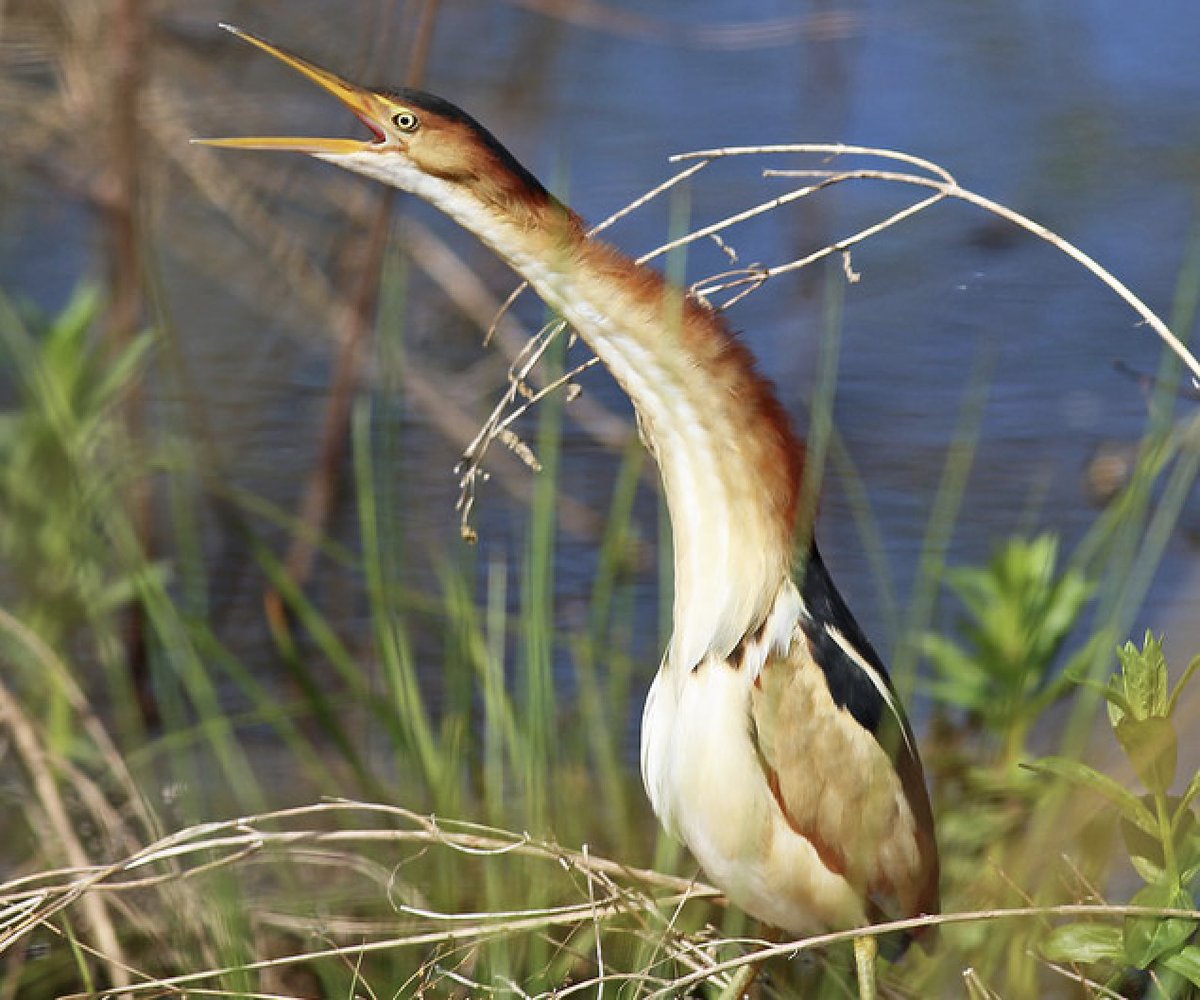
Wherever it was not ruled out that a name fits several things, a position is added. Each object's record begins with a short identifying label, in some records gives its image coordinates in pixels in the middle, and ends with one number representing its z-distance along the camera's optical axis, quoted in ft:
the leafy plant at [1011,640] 19.10
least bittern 18.73
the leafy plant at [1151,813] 18.63
